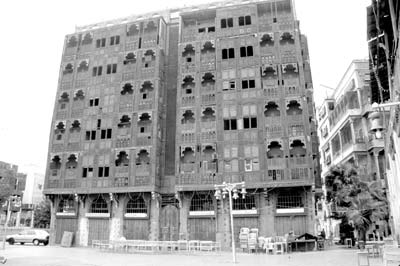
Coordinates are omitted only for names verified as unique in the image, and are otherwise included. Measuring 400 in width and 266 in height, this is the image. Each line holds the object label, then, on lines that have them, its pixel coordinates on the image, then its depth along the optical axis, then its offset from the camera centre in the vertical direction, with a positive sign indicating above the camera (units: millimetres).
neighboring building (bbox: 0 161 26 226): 84250 +9192
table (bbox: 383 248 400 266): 10008 -766
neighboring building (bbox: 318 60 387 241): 41812 +13314
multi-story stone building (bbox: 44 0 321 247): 39281 +11726
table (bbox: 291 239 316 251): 33188 -1626
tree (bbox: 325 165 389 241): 32562 +2881
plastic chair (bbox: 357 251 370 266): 20147 -2006
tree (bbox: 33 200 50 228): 71250 +2357
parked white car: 44031 -1315
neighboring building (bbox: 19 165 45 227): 91250 +8936
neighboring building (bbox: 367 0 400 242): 15195 +9128
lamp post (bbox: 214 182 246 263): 23950 +2826
